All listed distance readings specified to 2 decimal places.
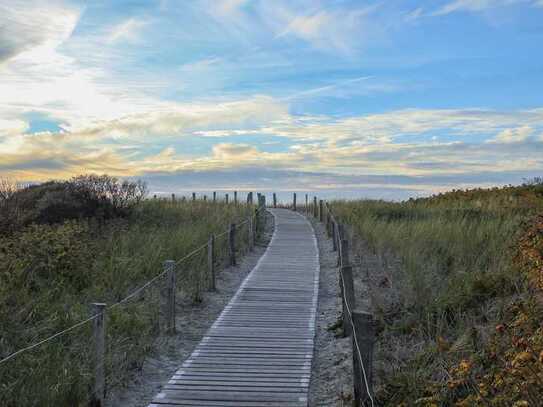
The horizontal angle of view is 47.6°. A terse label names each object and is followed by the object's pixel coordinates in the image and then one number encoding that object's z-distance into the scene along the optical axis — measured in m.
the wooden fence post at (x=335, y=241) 18.60
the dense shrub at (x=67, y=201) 19.68
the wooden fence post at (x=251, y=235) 19.78
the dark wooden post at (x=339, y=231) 15.32
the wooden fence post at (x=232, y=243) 16.18
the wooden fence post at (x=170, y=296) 9.76
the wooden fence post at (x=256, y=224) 22.92
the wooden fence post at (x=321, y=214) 30.40
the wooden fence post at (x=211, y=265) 13.23
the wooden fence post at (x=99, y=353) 6.64
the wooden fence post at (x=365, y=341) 5.88
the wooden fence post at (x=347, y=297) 8.73
